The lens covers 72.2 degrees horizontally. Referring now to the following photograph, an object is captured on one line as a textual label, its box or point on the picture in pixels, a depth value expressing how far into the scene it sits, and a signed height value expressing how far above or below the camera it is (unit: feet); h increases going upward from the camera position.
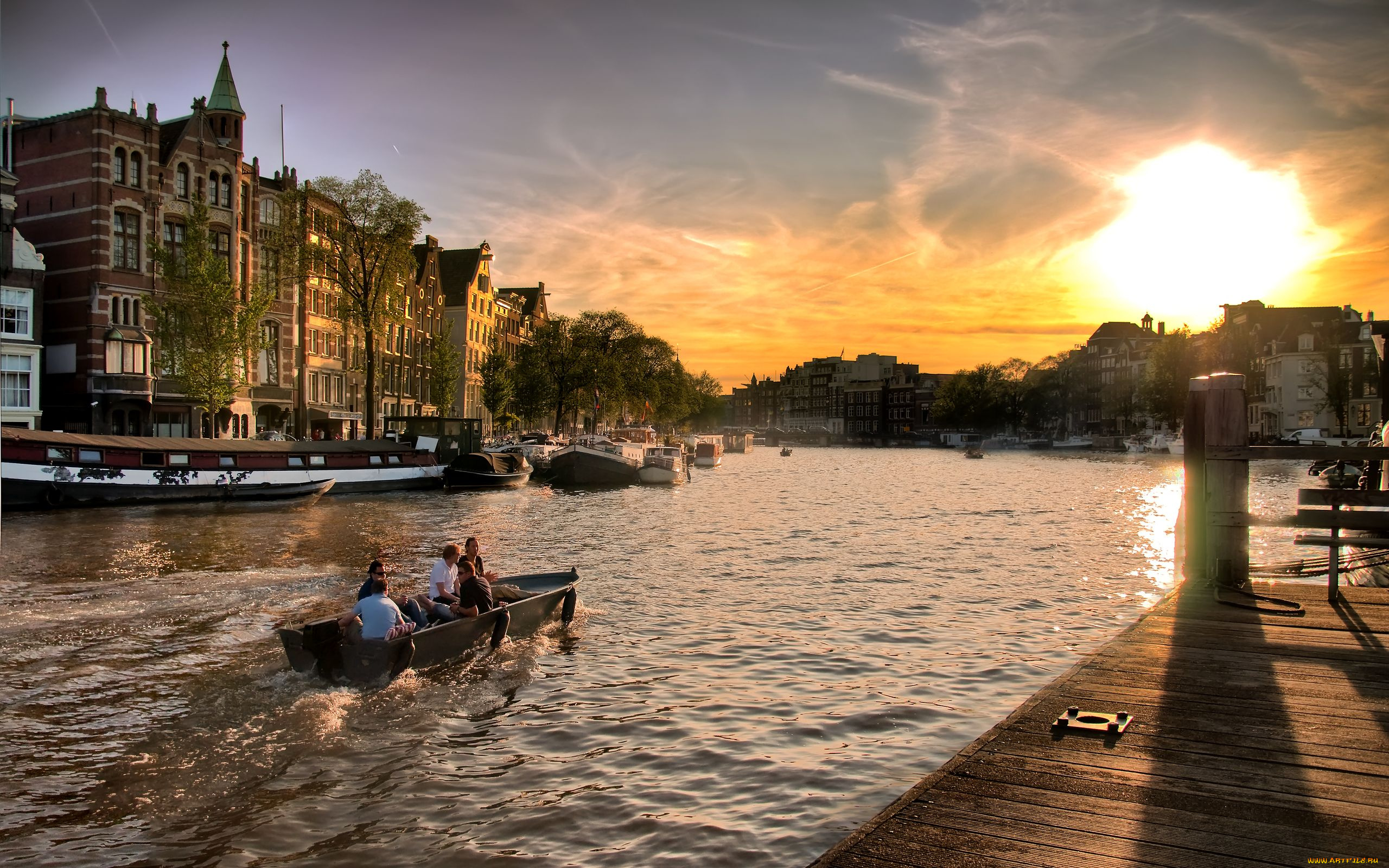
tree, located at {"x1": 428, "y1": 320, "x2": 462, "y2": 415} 270.26 +18.13
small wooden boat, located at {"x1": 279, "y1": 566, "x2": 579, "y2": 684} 40.45 -9.53
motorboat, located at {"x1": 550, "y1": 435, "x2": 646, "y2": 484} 196.95 -6.04
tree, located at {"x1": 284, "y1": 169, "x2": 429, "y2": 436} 188.14 +38.50
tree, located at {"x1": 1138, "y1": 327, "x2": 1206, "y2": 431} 358.84 +25.30
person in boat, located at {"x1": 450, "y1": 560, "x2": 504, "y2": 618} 48.14 -8.03
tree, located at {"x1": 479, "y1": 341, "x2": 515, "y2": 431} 298.76 +16.04
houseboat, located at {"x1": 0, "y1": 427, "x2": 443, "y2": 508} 116.47 -4.95
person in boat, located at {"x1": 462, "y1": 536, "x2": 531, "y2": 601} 53.06 -7.71
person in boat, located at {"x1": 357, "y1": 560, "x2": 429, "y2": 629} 45.78 -8.45
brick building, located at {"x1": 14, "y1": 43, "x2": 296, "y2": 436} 162.40 +34.12
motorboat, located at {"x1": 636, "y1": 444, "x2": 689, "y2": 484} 210.79 -7.44
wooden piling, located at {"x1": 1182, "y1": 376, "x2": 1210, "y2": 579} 43.29 -1.68
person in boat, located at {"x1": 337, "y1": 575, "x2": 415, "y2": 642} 40.93 -7.90
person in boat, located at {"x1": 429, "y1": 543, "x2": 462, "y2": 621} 49.01 -7.61
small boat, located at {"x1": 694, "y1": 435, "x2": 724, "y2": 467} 320.91 -5.72
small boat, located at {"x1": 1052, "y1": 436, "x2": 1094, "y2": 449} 534.37 -2.77
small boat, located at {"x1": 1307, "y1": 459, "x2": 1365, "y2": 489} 154.15 -5.82
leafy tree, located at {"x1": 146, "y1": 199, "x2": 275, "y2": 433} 161.79 +19.32
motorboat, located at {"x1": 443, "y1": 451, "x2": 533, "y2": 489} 176.76 -7.13
